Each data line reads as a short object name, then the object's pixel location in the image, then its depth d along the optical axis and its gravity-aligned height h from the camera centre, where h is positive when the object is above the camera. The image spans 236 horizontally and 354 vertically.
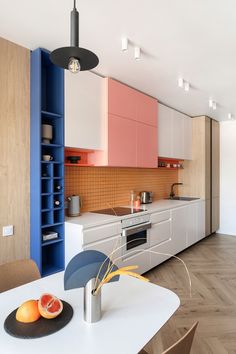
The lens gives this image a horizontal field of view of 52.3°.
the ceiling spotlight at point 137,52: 2.13 +1.08
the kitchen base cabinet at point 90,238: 2.28 -0.65
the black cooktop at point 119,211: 2.94 -0.48
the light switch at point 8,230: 2.09 -0.50
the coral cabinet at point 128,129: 2.82 +0.59
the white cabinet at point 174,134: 3.90 +0.71
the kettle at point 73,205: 2.69 -0.35
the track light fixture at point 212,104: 3.74 +1.13
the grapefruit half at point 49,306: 1.01 -0.57
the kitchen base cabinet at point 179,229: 3.74 -0.89
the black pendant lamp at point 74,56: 1.05 +0.53
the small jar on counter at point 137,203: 3.53 -0.44
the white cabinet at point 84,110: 2.39 +0.68
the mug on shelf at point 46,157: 2.29 +0.16
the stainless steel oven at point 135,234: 2.77 -0.74
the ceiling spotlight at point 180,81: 2.85 +1.10
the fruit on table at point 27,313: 1.00 -0.58
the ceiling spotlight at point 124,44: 2.01 +1.09
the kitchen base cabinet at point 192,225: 4.19 -0.92
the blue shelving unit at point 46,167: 2.21 +0.06
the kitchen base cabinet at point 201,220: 4.57 -0.90
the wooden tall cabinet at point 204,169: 4.73 +0.10
